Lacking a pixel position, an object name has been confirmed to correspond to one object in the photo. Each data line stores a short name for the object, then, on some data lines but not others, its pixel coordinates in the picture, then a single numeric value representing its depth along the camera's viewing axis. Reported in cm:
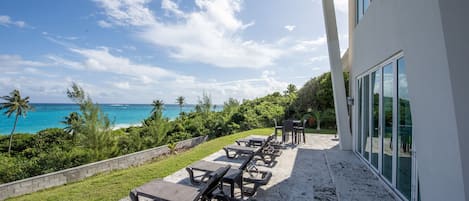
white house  156
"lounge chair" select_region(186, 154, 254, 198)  385
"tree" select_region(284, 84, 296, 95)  2474
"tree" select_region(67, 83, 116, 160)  944
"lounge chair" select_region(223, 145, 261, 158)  675
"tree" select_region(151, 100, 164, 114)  2818
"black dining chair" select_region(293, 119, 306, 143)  972
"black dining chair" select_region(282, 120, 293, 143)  948
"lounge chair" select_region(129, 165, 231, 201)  320
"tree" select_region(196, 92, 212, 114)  2058
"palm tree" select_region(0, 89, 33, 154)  1909
